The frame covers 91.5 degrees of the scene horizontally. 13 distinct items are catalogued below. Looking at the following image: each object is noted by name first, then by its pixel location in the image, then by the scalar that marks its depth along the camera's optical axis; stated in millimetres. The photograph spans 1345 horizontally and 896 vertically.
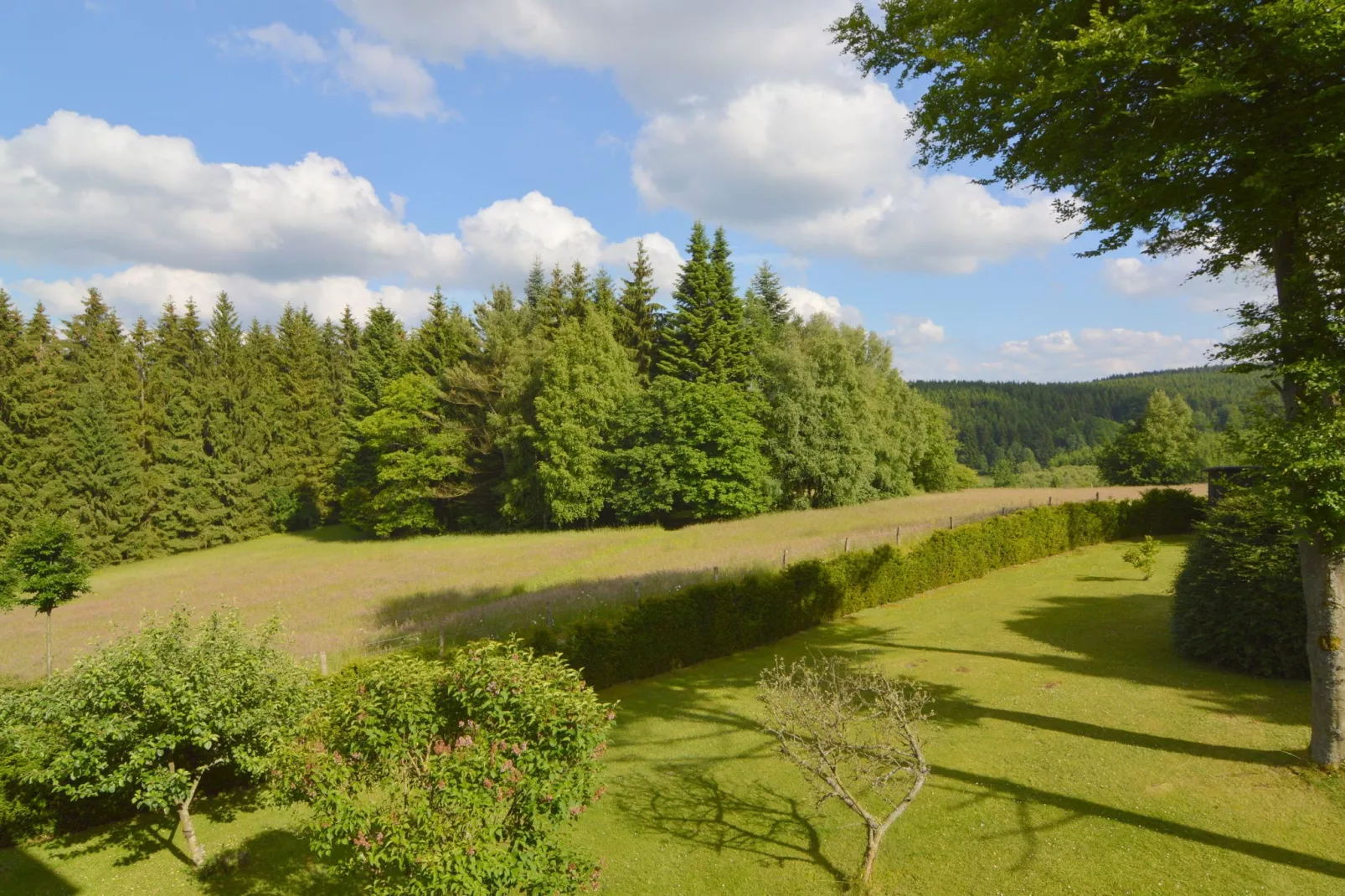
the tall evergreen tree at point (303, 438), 55281
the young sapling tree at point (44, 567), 17891
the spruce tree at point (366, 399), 49312
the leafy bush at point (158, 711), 8023
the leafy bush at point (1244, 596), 13016
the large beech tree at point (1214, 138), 7867
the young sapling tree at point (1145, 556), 22625
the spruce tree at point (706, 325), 45781
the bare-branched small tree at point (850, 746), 7672
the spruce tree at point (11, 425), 39844
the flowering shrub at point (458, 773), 5438
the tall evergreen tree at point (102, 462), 42938
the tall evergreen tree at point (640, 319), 49719
